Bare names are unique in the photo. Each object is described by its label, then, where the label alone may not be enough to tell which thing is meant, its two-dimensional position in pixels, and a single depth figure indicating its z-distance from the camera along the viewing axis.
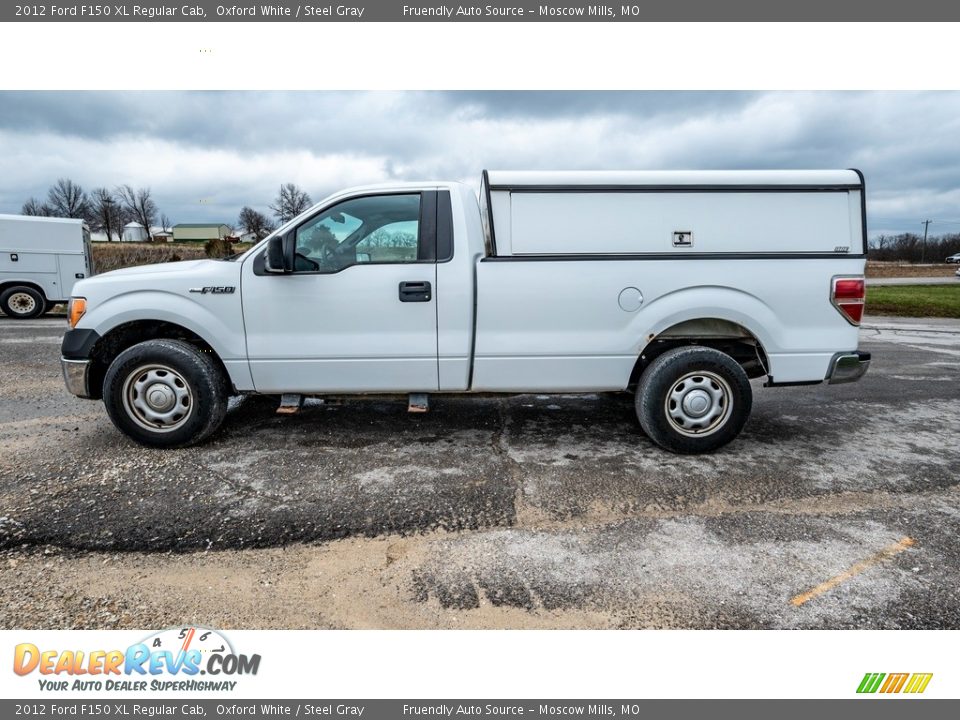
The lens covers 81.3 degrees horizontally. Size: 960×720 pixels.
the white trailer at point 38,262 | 13.24
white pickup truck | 4.00
